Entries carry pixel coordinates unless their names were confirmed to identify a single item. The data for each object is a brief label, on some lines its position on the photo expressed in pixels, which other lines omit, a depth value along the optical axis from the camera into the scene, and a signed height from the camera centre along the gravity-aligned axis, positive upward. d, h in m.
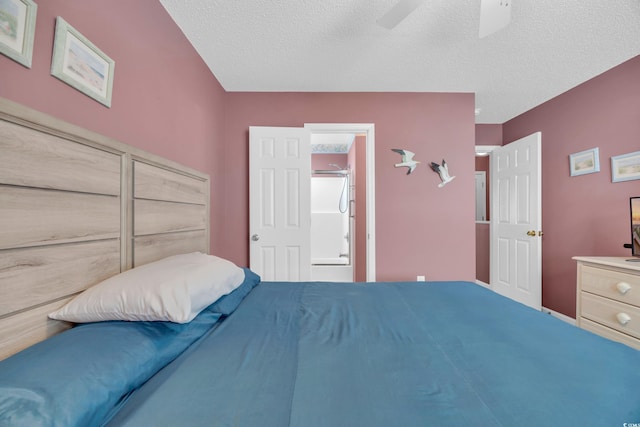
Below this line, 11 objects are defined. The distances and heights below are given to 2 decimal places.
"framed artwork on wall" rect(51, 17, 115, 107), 0.93 +0.64
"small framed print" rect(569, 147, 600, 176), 2.35 +0.58
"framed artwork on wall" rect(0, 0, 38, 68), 0.76 +0.61
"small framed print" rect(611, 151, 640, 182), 2.06 +0.46
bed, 0.56 -0.46
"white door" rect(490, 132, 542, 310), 2.74 -0.04
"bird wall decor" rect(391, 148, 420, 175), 2.64 +0.63
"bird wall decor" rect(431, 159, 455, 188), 2.63 +0.51
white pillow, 0.78 -0.28
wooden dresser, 1.66 -0.60
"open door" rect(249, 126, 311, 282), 2.54 +0.16
